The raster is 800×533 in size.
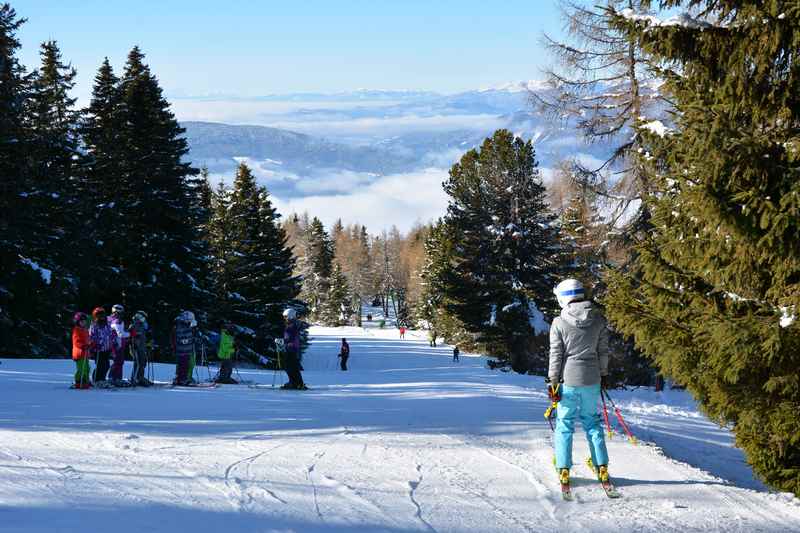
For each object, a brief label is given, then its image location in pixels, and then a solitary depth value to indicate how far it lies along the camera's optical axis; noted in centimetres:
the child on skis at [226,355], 1984
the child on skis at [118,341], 1582
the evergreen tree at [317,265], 11075
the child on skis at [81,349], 1477
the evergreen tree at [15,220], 2661
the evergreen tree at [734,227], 699
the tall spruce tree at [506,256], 3503
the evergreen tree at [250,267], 3969
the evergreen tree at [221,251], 3912
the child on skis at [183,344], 1741
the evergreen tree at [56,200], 2814
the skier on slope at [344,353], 3625
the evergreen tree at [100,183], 2970
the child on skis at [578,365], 690
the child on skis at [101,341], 1548
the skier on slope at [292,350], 1638
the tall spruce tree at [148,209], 3125
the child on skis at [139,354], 1628
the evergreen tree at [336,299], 10306
